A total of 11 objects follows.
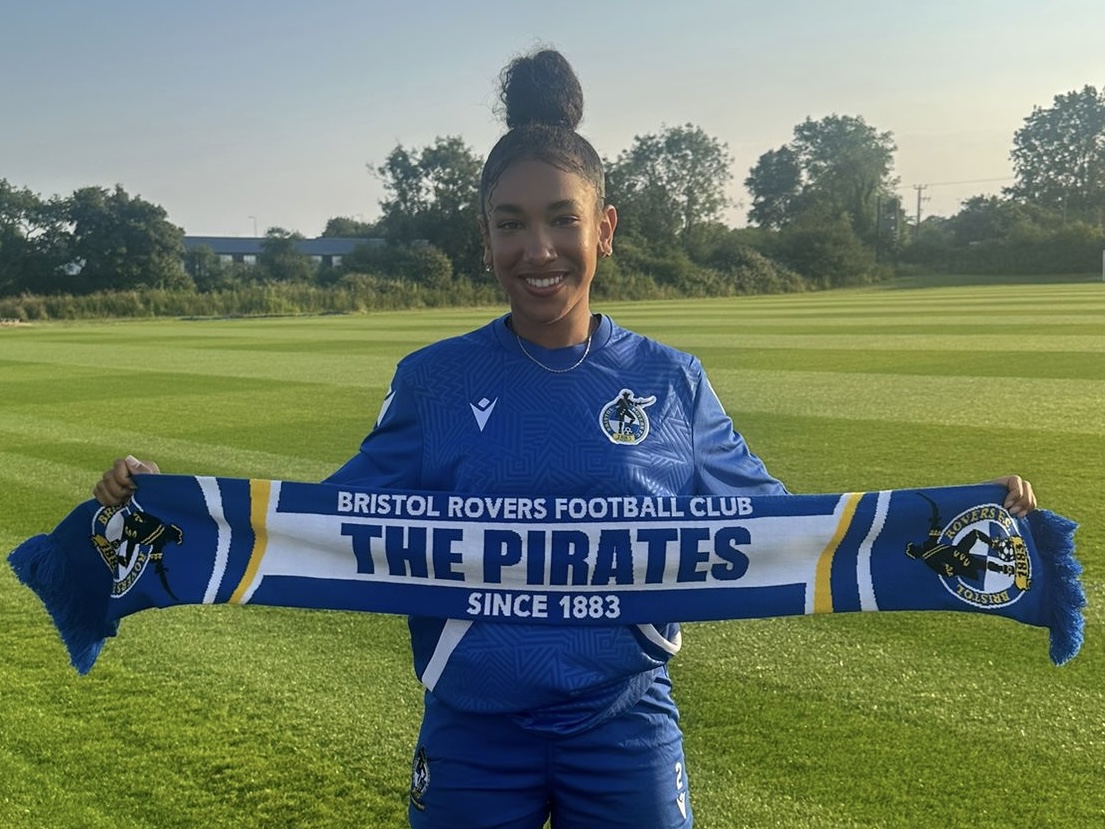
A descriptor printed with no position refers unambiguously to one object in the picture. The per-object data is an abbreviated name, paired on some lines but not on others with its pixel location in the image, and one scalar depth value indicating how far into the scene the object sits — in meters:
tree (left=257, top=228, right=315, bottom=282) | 55.59
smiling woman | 1.79
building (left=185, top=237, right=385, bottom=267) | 75.69
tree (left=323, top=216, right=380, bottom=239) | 86.88
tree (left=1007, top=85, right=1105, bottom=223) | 86.75
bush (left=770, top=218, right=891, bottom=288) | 60.31
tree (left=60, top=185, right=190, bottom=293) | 49.75
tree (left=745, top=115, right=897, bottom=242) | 82.75
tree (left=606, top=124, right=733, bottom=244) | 72.75
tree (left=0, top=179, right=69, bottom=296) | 48.78
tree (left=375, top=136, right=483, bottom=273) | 56.22
